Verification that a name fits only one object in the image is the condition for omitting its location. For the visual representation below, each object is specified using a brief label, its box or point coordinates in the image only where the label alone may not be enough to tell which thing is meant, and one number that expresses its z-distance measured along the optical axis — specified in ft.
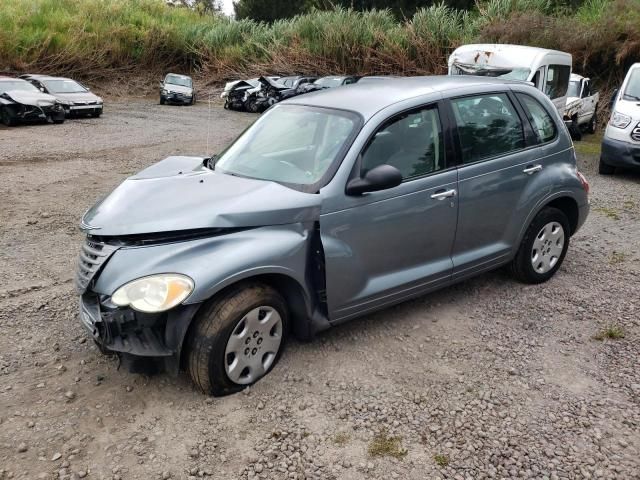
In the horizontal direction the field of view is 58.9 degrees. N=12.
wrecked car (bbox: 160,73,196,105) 85.81
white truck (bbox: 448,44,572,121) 39.42
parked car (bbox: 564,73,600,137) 47.21
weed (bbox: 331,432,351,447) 9.96
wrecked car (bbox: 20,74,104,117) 61.82
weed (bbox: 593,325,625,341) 13.67
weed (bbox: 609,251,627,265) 18.72
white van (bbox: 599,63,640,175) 30.53
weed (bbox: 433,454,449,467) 9.51
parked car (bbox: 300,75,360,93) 66.98
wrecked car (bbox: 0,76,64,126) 53.16
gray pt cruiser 10.51
